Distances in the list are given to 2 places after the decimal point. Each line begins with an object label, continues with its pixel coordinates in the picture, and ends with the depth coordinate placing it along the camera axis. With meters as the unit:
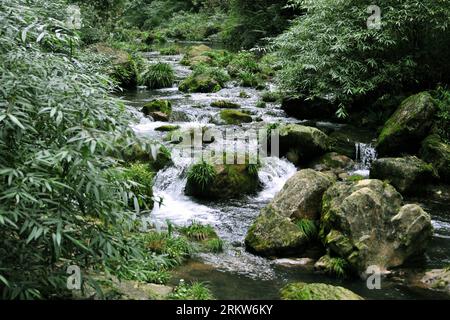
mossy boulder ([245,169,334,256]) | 7.58
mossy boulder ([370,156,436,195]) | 10.24
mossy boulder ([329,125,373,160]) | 12.20
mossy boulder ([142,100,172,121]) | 14.18
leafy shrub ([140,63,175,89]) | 19.08
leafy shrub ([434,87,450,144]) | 11.64
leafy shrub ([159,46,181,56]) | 28.16
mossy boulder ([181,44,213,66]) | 22.98
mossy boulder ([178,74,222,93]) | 18.41
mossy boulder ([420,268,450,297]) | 6.57
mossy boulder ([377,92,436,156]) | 11.63
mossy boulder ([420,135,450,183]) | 10.84
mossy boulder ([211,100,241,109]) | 15.76
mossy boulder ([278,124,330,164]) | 11.71
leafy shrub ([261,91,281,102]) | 16.62
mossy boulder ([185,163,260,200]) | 9.99
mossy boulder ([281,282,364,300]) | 5.45
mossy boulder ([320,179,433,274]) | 7.04
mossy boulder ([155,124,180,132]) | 13.12
